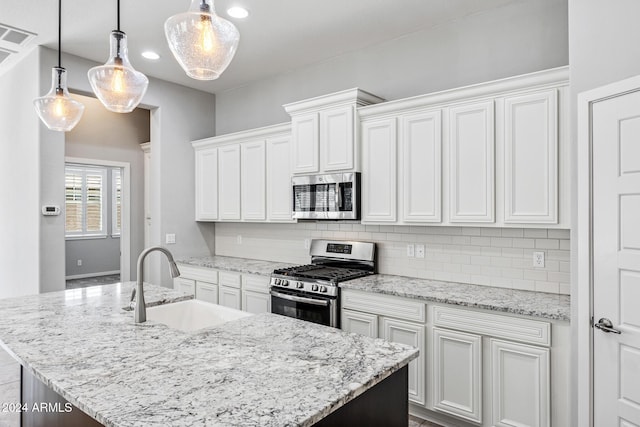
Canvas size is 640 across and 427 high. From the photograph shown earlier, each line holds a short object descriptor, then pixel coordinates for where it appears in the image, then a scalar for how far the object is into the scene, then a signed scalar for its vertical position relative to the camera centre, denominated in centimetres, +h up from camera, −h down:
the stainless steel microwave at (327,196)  348 +15
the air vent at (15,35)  344 +158
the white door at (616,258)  188 -22
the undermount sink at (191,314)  235 -62
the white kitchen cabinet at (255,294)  386 -80
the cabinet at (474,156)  255 +41
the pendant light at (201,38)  171 +77
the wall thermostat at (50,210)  385 +3
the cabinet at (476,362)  231 -93
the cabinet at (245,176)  417 +42
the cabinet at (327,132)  347 +74
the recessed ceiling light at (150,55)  400 +161
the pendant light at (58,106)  257 +70
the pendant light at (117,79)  222 +76
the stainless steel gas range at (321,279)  325 -56
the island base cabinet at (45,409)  154 -84
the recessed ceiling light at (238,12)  314 +160
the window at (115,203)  912 +23
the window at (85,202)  852 +25
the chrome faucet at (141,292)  198 -39
